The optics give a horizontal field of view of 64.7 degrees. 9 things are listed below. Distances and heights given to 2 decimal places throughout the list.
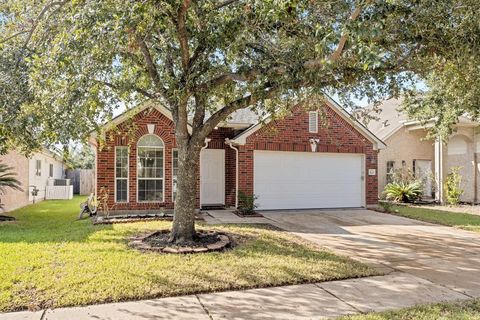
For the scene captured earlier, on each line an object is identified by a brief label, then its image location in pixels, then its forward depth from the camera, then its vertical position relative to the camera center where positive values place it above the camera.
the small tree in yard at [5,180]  12.91 -0.31
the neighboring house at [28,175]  15.88 -0.23
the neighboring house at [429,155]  19.39 +0.88
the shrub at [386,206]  15.30 -1.44
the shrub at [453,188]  18.11 -0.83
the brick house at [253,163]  13.16 +0.30
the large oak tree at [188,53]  5.71 +2.13
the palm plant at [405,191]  18.66 -0.99
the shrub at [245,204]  13.41 -1.17
